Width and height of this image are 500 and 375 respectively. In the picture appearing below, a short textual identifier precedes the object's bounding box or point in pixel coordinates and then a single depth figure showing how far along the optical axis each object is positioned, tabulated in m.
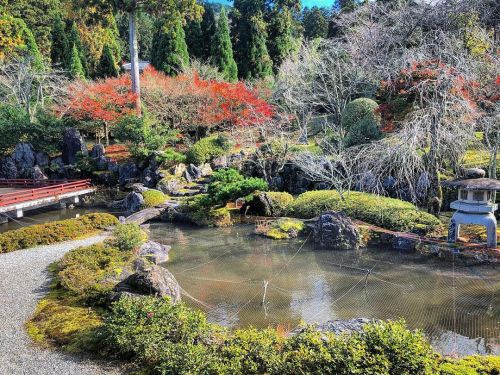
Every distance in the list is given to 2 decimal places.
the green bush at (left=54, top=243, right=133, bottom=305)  8.96
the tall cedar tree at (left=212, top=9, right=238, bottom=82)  34.78
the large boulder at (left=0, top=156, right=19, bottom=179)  25.66
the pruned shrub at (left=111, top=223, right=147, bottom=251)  12.05
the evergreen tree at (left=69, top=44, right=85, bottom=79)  33.69
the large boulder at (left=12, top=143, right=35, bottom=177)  25.84
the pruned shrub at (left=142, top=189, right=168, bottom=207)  19.55
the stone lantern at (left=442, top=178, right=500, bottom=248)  11.93
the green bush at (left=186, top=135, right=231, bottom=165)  23.73
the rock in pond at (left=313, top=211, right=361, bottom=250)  13.75
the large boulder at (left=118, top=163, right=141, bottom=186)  24.14
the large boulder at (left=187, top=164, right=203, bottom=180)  23.23
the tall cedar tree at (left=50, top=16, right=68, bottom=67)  36.41
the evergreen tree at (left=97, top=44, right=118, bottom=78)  36.28
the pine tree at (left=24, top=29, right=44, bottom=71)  30.00
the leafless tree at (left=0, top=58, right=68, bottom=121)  28.23
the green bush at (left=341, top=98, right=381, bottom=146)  19.73
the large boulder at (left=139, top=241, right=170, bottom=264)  12.59
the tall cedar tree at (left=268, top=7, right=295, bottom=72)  36.81
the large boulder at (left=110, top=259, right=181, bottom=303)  8.22
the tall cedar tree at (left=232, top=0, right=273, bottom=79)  35.66
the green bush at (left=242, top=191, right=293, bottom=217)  17.62
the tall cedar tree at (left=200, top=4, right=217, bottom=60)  38.31
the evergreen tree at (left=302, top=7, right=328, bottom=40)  45.22
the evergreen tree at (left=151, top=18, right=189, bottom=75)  33.03
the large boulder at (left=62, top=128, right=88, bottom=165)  25.78
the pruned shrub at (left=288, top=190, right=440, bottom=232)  14.27
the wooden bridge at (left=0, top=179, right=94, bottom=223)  18.56
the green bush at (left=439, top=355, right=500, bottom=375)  5.55
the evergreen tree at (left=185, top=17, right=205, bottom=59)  37.66
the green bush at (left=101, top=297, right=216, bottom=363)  6.35
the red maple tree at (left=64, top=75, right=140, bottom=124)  25.83
